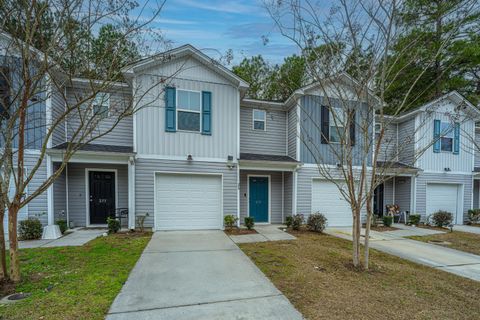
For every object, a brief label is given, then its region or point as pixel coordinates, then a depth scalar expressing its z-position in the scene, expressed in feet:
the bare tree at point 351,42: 16.07
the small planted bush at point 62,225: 26.58
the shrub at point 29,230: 24.43
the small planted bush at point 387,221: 35.91
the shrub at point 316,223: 30.25
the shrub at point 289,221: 31.63
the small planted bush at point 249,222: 30.04
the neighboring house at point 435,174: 39.22
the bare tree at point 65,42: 12.49
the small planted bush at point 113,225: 26.87
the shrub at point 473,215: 40.70
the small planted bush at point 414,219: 37.29
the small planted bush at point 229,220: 29.63
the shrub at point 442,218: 36.01
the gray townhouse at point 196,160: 28.17
